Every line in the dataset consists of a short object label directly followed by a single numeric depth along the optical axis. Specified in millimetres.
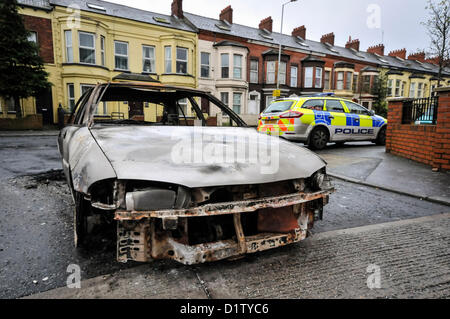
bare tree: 15797
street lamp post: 21242
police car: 8195
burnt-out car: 1670
